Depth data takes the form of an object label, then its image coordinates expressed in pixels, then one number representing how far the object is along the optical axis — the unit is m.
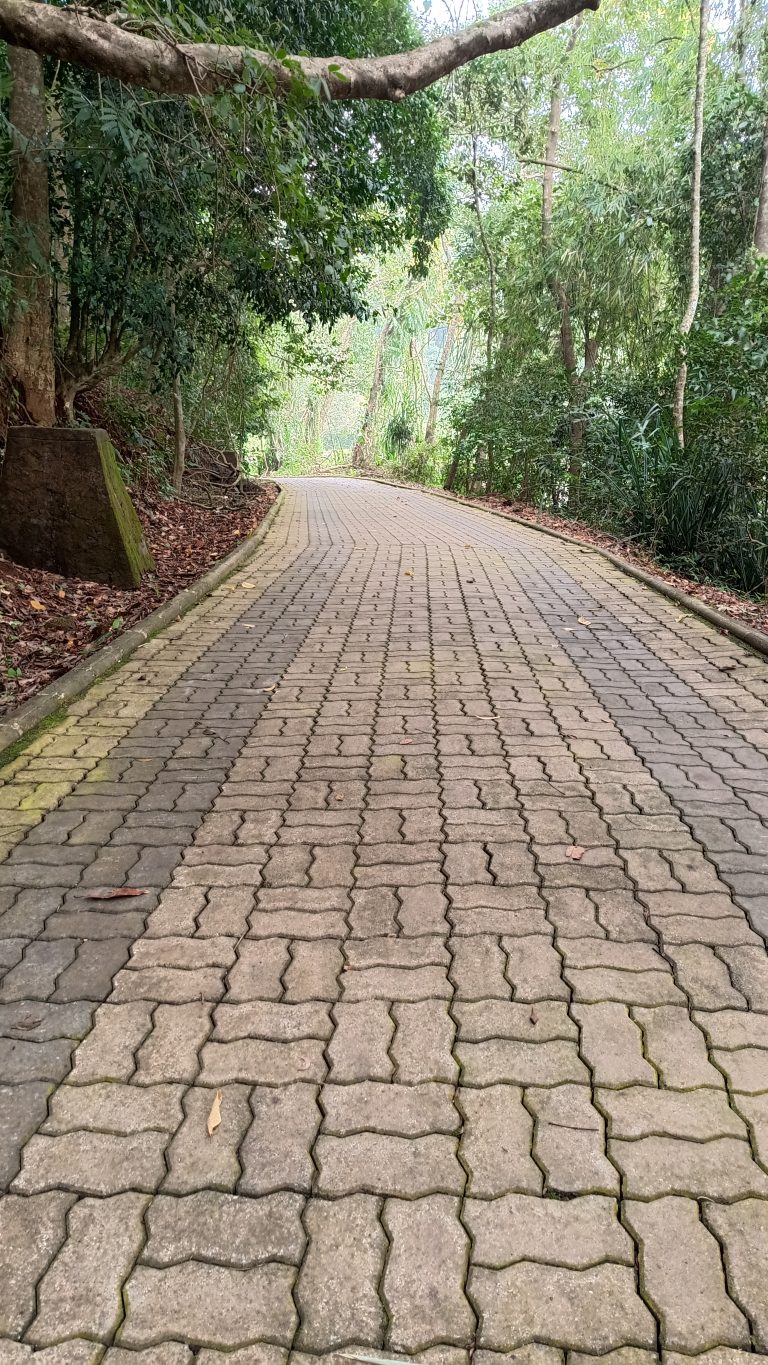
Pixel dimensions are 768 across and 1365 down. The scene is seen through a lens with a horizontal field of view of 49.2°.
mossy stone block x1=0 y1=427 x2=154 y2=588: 7.12
